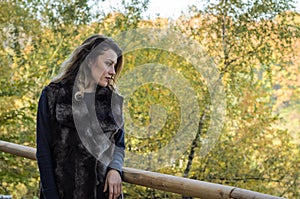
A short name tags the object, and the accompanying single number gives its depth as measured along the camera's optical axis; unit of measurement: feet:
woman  11.19
